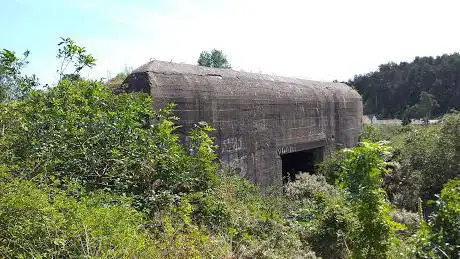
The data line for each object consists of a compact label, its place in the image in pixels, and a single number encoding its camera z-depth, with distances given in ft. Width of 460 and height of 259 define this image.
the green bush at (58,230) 8.46
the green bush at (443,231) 11.06
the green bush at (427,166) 30.68
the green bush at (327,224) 19.13
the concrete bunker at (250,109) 20.26
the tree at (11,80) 15.93
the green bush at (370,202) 14.56
